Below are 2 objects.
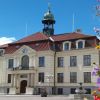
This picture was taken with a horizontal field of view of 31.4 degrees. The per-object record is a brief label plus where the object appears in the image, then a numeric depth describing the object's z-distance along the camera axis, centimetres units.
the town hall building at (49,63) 2520
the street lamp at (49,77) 2597
